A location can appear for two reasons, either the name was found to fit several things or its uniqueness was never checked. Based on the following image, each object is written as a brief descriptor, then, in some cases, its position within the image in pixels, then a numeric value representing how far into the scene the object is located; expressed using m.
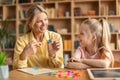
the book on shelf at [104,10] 4.48
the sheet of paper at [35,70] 1.29
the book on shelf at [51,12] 4.69
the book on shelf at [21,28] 4.88
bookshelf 4.54
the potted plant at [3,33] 4.77
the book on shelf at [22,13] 4.91
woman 1.82
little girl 1.77
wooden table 1.13
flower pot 1.14
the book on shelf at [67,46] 4.63
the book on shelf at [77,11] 4.64
